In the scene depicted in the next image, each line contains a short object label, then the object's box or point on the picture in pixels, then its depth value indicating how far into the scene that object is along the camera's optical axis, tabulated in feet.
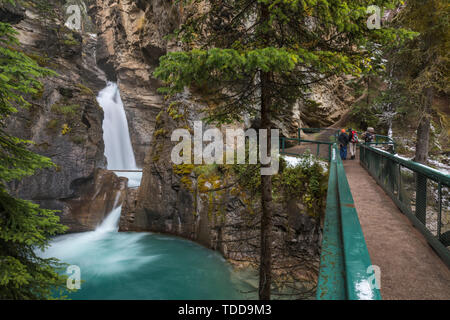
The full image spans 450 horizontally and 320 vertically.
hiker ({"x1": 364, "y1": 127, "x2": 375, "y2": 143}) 41.61
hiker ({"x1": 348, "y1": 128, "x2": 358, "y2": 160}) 41.22
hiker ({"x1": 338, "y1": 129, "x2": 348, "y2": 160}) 41.45
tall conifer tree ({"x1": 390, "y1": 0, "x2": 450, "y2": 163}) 34.14
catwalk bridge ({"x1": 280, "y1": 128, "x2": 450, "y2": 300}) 5.79
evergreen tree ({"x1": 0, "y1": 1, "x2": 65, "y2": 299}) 12.21
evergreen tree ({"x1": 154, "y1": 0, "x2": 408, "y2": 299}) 12.76
